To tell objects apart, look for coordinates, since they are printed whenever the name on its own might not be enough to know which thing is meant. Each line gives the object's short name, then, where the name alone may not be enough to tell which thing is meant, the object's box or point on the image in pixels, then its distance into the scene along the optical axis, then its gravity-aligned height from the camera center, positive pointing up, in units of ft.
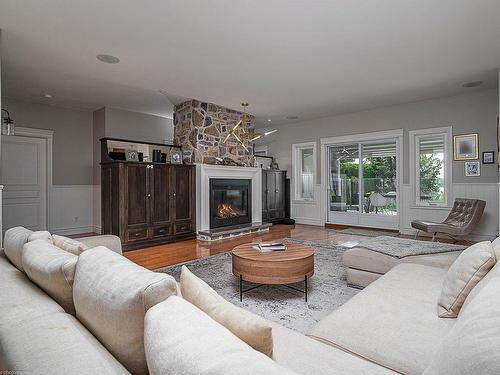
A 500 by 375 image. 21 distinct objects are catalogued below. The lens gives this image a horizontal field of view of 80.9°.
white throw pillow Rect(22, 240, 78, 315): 3.88 -1.15
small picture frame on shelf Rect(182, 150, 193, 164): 19.21 +2.10
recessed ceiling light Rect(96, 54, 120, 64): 12.37 +5.61
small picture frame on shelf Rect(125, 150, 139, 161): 17.99 +2.02
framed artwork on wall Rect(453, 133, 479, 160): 17.47 +2.35
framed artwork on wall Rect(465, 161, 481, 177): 17.46 +0.99
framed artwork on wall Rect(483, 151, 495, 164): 16.96 +1.63
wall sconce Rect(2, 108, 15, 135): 12.53 +2.70
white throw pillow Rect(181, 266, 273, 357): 2.58 -1.21
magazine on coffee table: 9.45 -1.94
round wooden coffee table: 8.27 -2.28
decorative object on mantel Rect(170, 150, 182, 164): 18.90 +2.02
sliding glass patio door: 21.18 +0.23
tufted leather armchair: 15.29 -1.97
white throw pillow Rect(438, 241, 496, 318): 4.56 -1.49
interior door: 18.54 +0.56
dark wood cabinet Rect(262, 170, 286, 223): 24.30 -0.73
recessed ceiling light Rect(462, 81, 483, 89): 15.72 +5.53
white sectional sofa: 2.18 -1.53
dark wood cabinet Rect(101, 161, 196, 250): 16.06 -0.80
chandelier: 17.90 +3.53
